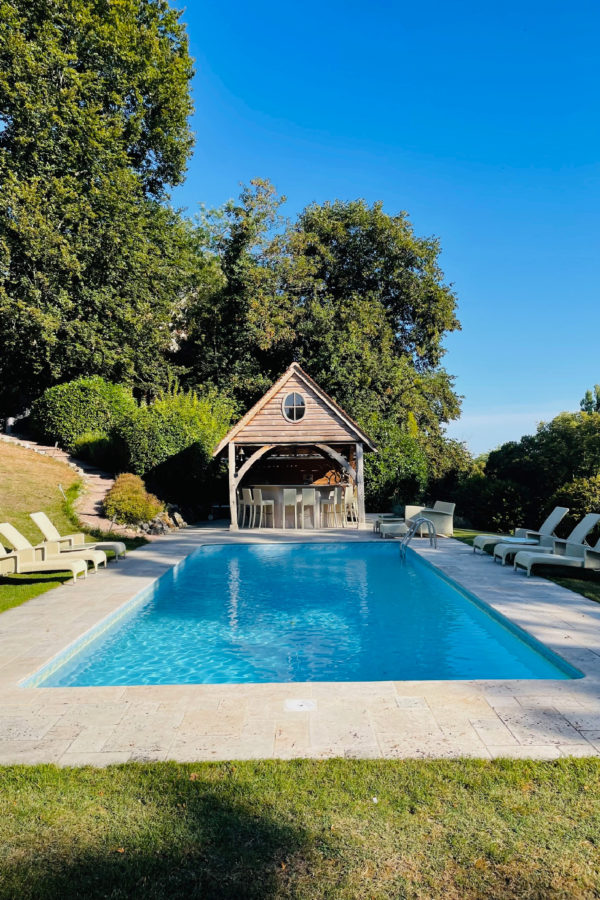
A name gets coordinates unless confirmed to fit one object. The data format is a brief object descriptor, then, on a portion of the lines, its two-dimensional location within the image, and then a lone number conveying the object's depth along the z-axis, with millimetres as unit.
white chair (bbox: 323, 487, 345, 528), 18250
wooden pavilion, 17688
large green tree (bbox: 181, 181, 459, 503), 27344
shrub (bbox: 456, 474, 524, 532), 18391
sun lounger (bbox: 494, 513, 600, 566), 10604
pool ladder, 13141
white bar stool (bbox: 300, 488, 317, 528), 17797
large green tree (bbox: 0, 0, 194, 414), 23719
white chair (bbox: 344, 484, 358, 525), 19750
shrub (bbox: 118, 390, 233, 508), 19406
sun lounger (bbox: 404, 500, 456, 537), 16406
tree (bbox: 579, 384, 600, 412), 47816
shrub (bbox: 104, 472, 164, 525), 16031
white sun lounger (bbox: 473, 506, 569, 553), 12171
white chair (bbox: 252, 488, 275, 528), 18197
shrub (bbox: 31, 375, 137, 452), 23500
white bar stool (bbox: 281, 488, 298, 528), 17819
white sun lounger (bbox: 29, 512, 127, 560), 11383
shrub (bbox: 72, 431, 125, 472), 22016
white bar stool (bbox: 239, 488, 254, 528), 18359
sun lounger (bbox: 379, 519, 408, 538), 15261
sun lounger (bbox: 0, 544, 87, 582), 9492
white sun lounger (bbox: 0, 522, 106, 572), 10039
